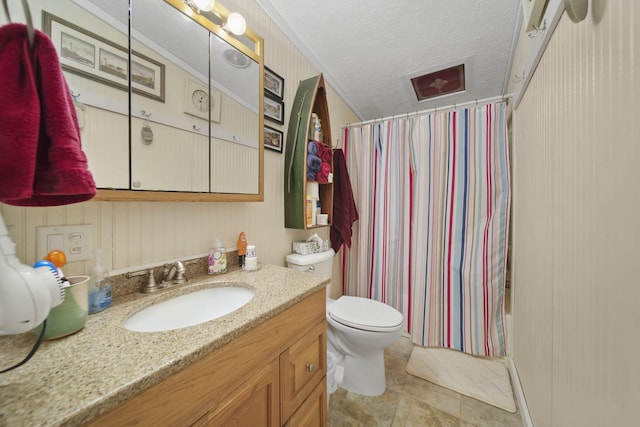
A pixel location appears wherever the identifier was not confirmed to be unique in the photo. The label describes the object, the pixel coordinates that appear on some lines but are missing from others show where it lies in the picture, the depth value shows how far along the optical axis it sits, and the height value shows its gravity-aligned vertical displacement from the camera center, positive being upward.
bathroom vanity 0.36 -0.30
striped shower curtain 1.63 -0.06
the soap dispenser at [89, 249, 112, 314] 0.65 -0.22
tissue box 1.51 -0.23
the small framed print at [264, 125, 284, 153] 1.32 +0.45
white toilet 1.29 -0.70
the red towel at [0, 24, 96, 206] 0.38 +0.14
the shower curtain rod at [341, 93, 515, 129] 1.58 +0.82
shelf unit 1.41 +0.39
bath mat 1.35 -1.07
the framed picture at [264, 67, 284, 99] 1.32 +0.78
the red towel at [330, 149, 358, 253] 1.87 +0.08
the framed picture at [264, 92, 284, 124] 1.32 +0.63
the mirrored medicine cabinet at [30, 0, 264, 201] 0.66 +0.43
